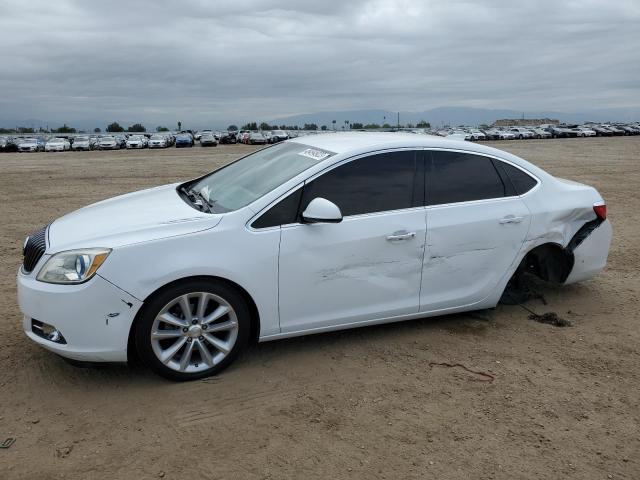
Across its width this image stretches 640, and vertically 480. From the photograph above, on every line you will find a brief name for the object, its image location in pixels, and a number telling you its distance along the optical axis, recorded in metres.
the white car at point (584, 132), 67.12
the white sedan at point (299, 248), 3.62
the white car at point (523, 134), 65.62
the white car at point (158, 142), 48.47
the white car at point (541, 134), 67.88
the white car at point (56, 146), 43.54
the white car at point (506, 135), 63.59
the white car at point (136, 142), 46.84
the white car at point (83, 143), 45.53
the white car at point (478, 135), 59.80
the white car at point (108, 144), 46.53
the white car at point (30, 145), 43.84
